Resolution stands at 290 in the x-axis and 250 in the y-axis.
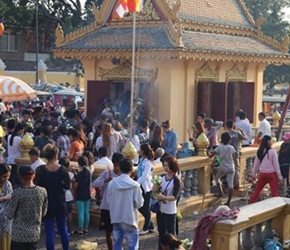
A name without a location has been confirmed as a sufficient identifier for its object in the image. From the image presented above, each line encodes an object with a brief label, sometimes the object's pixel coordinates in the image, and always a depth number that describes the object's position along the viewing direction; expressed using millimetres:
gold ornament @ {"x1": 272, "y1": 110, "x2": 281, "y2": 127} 22897
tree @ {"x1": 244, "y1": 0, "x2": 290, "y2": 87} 42219
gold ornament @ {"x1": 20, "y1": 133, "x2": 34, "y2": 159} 11883
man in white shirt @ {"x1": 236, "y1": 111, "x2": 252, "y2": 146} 16047
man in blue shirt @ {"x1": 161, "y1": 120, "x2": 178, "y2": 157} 12815
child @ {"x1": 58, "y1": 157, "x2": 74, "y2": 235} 9812
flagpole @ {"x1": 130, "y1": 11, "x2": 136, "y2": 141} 13123
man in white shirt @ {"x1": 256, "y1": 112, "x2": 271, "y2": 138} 16422
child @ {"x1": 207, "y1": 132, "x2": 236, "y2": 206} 12391
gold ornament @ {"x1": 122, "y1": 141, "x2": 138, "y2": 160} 10680
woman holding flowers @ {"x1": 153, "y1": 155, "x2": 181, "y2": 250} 8627
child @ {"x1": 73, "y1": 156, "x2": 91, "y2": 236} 10008
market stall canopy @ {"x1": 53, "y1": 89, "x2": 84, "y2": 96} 35750
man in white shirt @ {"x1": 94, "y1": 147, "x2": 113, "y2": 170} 10684
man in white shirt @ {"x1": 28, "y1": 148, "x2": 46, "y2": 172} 10016
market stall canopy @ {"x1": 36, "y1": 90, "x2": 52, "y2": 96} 34100
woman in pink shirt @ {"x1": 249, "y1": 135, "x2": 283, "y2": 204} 11469
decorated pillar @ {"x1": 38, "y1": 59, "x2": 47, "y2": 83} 47156
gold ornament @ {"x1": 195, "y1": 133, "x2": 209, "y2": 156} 12781
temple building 17681
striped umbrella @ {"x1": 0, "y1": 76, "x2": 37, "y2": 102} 20923
